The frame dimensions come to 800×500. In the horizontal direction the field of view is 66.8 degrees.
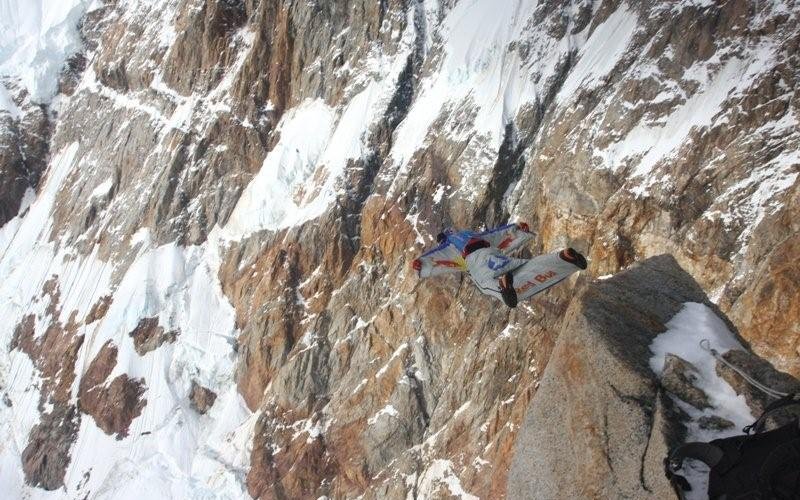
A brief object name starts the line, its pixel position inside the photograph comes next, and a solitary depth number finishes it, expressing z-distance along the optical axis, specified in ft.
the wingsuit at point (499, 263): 33.30
